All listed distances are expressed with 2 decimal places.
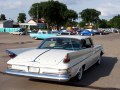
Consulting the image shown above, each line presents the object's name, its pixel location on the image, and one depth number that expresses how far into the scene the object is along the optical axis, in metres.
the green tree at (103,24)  82.09
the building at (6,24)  60.60
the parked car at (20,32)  33.84
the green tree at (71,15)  47.50
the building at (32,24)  54.49
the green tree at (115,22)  85.61
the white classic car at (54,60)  4.29
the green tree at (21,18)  80.22
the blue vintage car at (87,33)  33.33
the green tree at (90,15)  75.06
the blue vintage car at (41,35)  21.83
